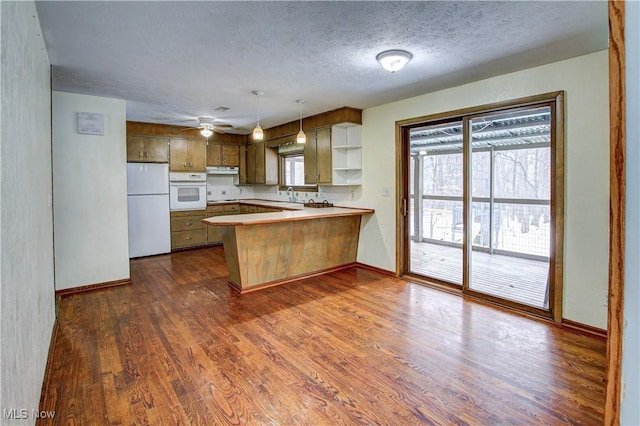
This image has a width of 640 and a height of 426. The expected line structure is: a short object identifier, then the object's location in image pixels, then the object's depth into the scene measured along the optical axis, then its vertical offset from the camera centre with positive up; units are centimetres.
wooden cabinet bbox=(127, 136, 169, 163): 575 +104
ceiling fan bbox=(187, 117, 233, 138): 544 +144
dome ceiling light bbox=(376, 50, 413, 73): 280 +127
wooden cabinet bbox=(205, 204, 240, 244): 675 -11
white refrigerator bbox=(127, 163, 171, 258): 573 -1
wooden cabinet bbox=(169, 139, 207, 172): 622 +101
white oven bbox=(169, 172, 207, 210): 622 +33
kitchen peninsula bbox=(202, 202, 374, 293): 393 -48
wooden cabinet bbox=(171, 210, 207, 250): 627 -41
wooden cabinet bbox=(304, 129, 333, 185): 518 +80
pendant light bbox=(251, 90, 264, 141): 408 +95
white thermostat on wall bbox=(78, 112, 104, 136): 397 +103
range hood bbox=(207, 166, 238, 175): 703 +81
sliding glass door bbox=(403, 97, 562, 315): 361 +5
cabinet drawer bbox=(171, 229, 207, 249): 629 -59
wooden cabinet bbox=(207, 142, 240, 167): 700 +114
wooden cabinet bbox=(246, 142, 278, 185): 679 +91
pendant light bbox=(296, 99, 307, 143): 433 +92
